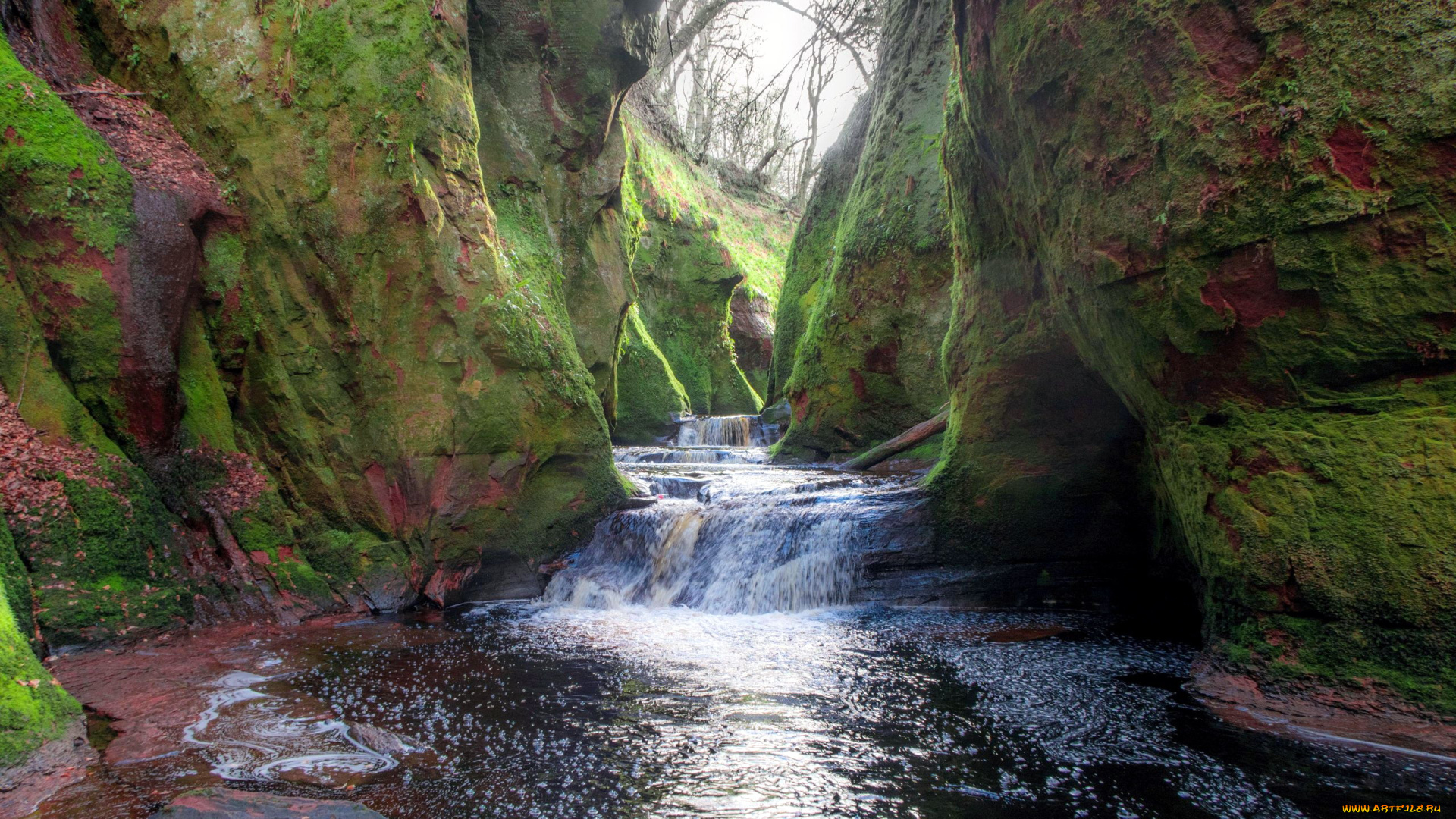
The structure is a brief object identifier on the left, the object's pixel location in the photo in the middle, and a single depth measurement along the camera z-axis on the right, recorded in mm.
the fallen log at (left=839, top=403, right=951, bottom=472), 9977
